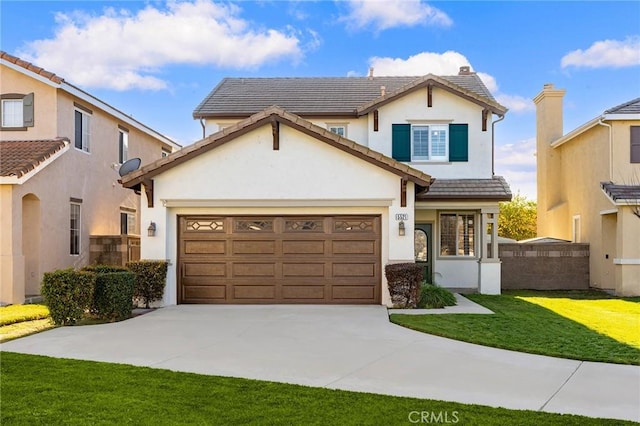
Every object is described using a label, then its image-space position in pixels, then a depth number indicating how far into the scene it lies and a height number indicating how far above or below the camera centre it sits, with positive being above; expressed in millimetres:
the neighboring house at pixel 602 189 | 18453 +1175
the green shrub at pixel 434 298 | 13867 -1885
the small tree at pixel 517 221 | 35844 +33
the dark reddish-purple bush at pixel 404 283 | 13602 -1455
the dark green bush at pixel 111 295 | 11781 -1520
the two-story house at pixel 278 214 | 14289 +201
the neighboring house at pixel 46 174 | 15234 +1454
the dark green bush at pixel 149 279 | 13969 -1384
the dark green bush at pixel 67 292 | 11414 -1391
